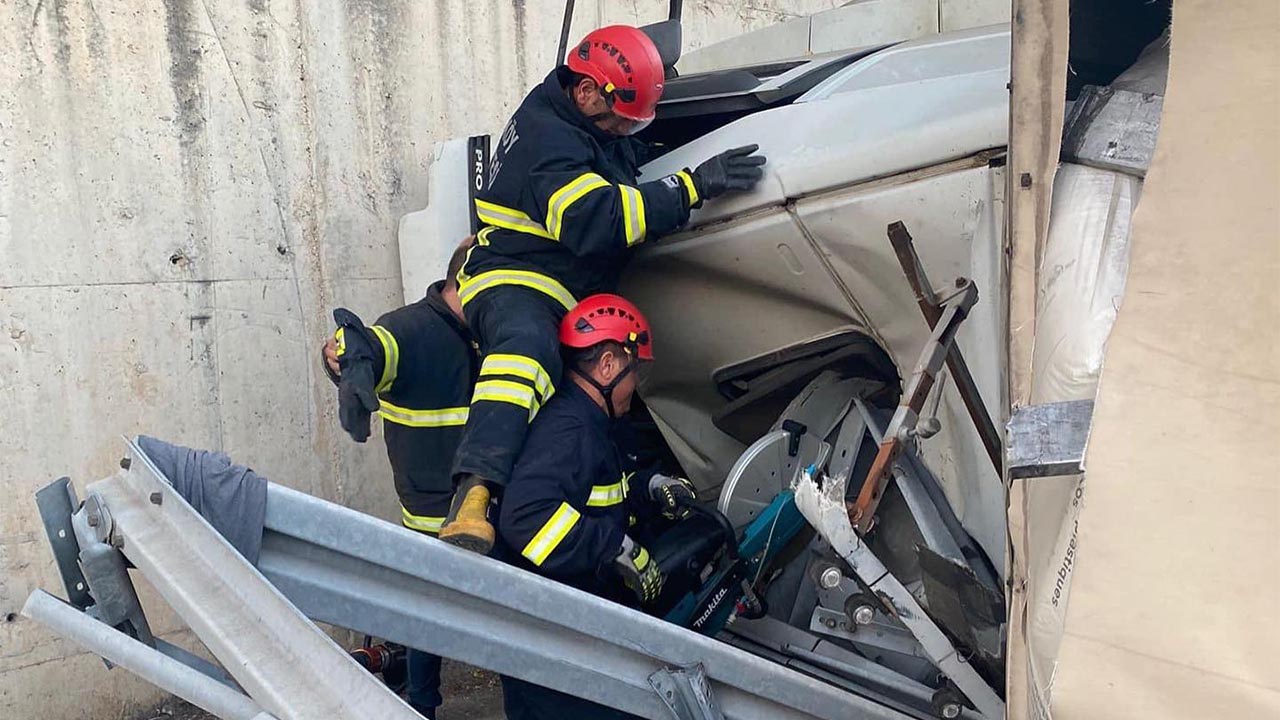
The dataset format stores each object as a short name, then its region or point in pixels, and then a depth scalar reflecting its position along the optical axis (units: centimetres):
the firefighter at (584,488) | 243
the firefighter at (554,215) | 252
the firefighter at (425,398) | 304
